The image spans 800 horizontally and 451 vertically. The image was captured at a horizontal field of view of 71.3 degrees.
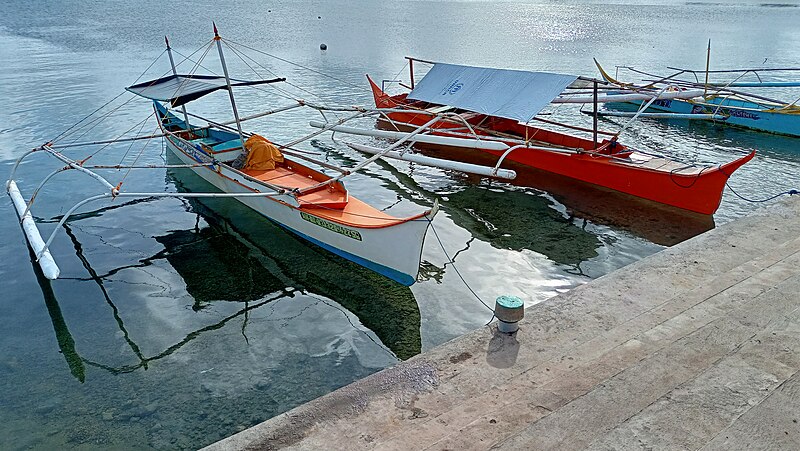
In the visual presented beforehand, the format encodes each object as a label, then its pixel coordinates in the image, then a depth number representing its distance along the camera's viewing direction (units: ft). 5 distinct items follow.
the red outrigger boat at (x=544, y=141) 39.93
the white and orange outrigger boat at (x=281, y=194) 29.53
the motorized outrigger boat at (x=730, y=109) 59.57
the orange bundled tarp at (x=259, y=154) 39.40
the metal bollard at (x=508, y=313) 18.84
